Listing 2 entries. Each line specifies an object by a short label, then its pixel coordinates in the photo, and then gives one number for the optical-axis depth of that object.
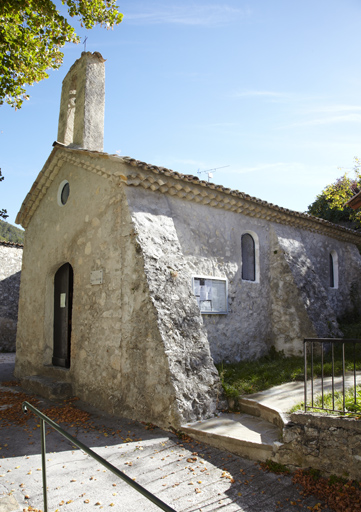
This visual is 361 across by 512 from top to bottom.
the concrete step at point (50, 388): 8.04
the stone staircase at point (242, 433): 4.86
